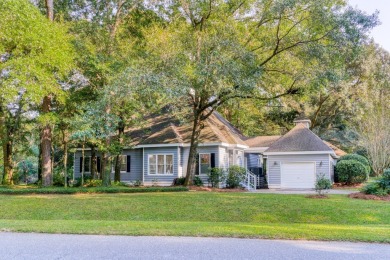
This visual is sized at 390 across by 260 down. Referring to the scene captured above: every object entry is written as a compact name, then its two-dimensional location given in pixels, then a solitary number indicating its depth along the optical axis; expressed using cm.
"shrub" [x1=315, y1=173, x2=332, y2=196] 1664
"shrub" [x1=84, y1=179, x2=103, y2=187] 2370
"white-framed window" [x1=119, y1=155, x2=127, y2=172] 2594
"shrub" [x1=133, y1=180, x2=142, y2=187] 2416
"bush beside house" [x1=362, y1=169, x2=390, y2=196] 1658
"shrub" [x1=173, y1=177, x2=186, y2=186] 2247
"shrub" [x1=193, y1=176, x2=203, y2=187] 2246
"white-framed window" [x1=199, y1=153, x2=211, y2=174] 2362
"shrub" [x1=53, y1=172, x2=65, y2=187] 2672
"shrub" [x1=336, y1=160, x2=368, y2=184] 2511
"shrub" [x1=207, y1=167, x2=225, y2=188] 2192
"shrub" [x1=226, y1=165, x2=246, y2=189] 2188
